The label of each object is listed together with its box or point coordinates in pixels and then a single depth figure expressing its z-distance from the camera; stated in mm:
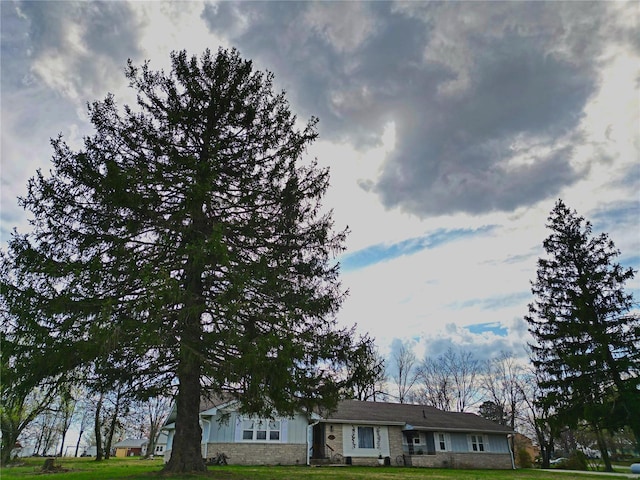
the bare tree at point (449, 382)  47875
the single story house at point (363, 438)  20953
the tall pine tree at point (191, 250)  9852
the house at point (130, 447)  72562
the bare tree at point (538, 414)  19938
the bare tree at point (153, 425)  43534
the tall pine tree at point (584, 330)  18422
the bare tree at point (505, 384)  45125
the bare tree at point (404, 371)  48219
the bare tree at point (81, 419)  33856
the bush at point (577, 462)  28078
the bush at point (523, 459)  30672
